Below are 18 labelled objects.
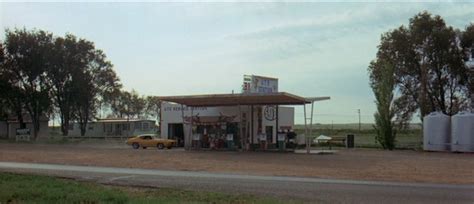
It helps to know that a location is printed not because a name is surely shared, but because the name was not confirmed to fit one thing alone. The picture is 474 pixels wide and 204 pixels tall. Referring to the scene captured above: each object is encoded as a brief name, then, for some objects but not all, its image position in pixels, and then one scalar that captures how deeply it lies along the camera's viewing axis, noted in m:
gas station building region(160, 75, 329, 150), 41.50
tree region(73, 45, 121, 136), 69.81
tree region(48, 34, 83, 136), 67.06
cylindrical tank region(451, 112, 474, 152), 41.72
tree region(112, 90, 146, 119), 101.62
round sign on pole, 47.25
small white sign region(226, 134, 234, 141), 43.19
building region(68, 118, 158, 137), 75.19
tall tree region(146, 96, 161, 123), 106.56
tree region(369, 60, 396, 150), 45.75
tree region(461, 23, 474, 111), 53.06
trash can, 49.19
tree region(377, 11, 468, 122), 52.75
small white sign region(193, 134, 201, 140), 44.22
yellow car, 46.50
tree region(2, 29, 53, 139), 65.44
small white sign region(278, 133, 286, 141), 41.62
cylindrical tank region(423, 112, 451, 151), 43.78
